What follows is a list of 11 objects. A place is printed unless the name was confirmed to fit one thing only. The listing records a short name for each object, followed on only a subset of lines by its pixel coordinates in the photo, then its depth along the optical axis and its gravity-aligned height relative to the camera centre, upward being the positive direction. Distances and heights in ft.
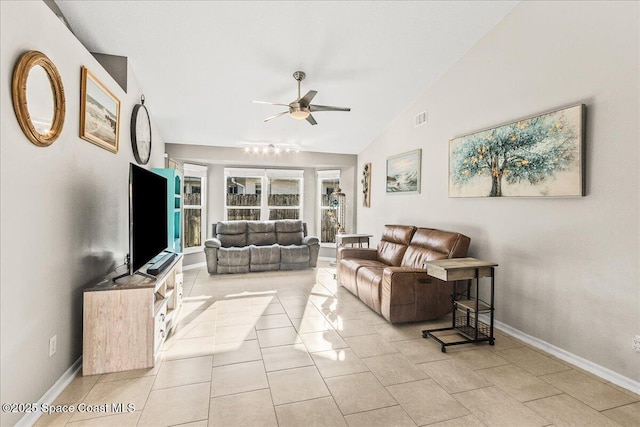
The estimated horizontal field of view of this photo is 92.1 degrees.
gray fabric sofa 18.17 -2.45
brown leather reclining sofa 10.56 -2.61
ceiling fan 11.02 +3.75
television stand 7.35 -2.91
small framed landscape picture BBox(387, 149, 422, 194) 15.19 +1.94
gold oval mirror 5.35 +2.07
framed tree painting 8.24 +1.65
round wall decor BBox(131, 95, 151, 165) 11.66 +3.00
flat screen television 7.86 -0.27
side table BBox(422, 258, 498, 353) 9.07 -2.99
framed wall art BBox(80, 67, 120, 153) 7.79 +2.60
